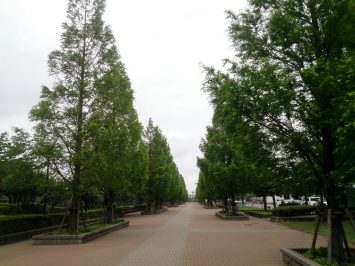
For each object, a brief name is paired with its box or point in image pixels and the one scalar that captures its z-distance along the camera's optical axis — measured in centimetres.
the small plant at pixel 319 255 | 974
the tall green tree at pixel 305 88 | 974
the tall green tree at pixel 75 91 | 1831
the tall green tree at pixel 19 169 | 1803
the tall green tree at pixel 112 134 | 1828
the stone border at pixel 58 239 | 1634
